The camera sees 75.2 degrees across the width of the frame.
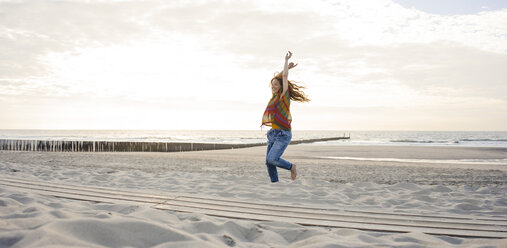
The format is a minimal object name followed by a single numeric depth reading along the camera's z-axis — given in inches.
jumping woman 180.7
